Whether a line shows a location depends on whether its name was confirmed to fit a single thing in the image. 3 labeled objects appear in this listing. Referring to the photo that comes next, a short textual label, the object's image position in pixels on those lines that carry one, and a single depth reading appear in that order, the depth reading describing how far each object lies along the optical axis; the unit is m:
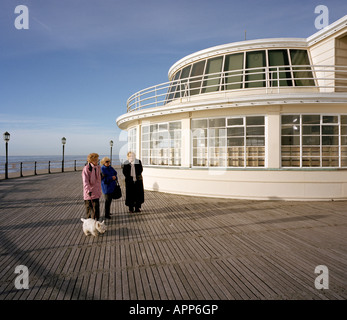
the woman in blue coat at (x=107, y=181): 6.74
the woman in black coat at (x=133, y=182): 7.63
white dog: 5.49
